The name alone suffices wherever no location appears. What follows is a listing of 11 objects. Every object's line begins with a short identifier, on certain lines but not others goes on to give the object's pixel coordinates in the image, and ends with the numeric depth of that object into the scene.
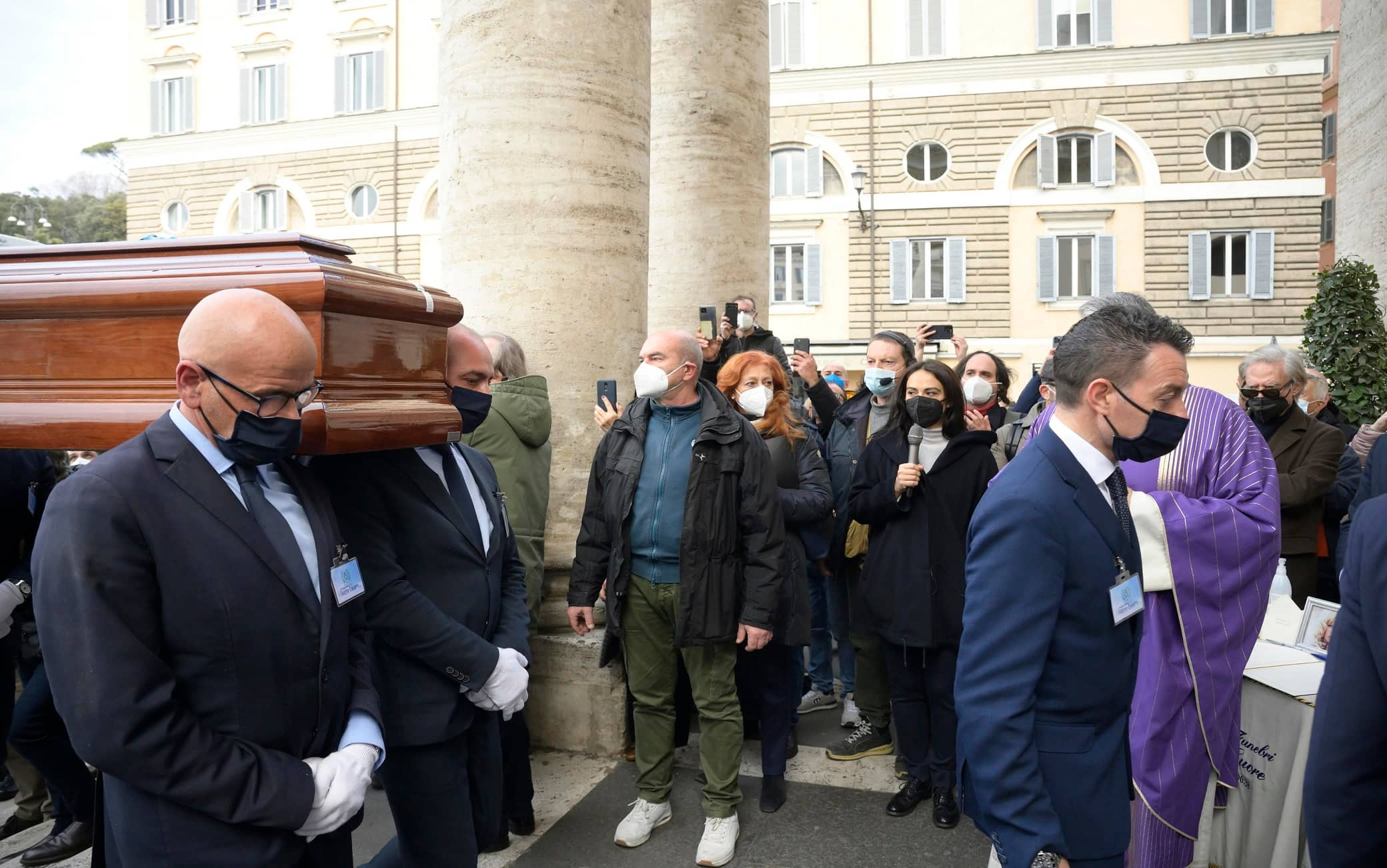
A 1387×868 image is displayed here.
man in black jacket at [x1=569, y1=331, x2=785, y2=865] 3.67
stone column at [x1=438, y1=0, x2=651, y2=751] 4.34
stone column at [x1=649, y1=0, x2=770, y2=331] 6.82
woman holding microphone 3.90
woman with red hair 3.97
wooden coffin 2.15
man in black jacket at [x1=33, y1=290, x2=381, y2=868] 1.77
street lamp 21.84
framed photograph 3.50
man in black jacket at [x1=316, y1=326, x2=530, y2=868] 2.56
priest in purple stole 2.75
